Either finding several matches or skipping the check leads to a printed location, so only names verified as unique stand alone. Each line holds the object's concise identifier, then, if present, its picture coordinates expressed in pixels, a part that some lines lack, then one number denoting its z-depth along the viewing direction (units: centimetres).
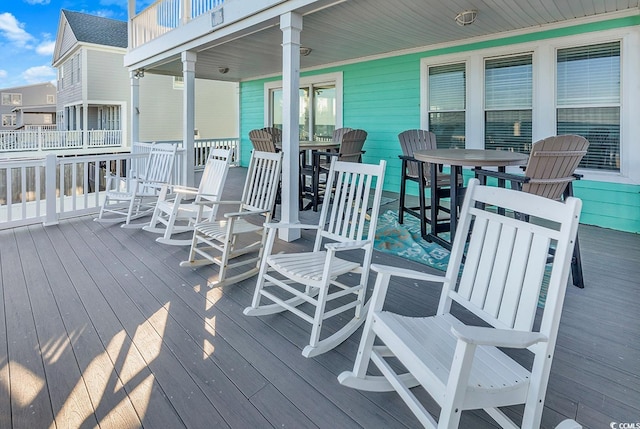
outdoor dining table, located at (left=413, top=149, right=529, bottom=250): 329
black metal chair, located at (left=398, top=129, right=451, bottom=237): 419
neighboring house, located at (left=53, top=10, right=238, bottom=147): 1366
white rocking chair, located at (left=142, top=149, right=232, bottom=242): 376
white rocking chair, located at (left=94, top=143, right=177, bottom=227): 479
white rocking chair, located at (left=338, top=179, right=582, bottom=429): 124
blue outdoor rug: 353
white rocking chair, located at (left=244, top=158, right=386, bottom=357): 209
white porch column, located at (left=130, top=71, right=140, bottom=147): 762
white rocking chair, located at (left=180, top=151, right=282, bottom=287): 303
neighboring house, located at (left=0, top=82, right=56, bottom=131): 2606
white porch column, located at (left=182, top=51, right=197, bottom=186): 597
